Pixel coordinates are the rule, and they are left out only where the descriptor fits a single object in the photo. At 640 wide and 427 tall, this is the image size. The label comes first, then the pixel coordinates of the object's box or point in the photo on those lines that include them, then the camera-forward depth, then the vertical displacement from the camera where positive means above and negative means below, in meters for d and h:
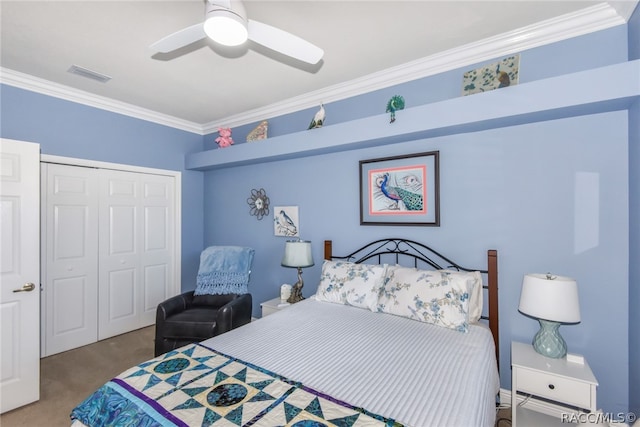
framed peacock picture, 2.62 +0.22
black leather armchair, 2.69 -0.98
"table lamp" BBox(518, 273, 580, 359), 1.81 -0.56
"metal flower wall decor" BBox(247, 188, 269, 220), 3.78 +0.14
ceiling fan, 1.47 +0.97
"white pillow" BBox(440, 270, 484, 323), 2.21 -0.60
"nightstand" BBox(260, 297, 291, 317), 3.06 -0.95
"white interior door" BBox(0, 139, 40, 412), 2.21 -0.44
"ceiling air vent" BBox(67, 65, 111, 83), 2.66 +1.29
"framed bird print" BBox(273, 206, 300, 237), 3.51 -0.08
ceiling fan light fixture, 1.46 +0.94
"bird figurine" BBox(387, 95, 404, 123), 2.49 +0.91
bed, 1.21 -0.79
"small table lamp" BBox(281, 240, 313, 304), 3.01 -0.41
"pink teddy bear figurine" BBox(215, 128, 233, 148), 3.82 +0.97
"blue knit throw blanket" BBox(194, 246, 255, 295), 3.28 -0.62
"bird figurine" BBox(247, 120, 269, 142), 3.56 +0.98
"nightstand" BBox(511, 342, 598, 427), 1.69 -0.98
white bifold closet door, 3.09 -0.43
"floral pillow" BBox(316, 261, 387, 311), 2.46 -0.60
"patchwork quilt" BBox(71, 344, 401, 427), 1.16 -0.79
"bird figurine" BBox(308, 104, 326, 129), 2.93 +0.94
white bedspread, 1.26 -0.79
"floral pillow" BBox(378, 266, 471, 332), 2.07 -0.61
